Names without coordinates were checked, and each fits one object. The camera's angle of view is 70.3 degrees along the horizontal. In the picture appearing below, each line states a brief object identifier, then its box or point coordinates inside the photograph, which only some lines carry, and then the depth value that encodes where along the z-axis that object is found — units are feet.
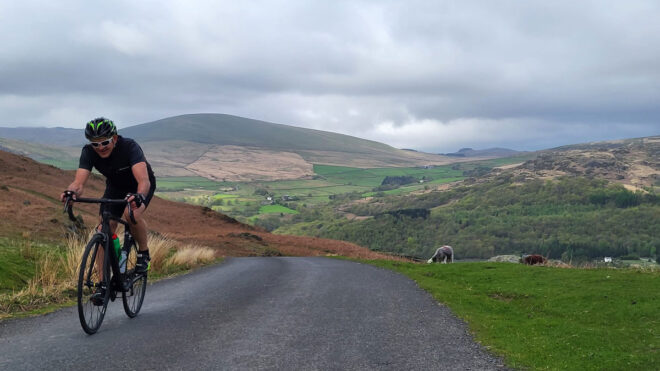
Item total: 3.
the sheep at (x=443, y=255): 101.71
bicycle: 22.50
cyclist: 23.86
